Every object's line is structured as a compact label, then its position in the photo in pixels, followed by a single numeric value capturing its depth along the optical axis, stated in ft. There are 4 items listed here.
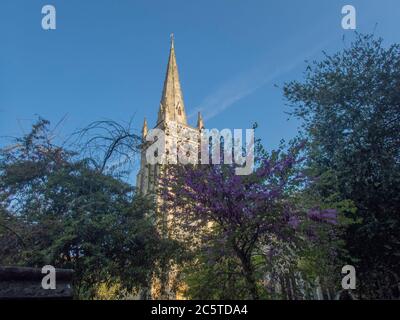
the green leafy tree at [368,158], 45.32
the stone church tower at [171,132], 43.21
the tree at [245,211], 31.89
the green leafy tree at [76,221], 36.45
